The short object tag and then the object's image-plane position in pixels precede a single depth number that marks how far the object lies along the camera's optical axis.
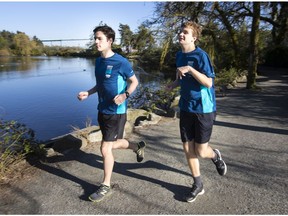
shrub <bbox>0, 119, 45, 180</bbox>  3.09
